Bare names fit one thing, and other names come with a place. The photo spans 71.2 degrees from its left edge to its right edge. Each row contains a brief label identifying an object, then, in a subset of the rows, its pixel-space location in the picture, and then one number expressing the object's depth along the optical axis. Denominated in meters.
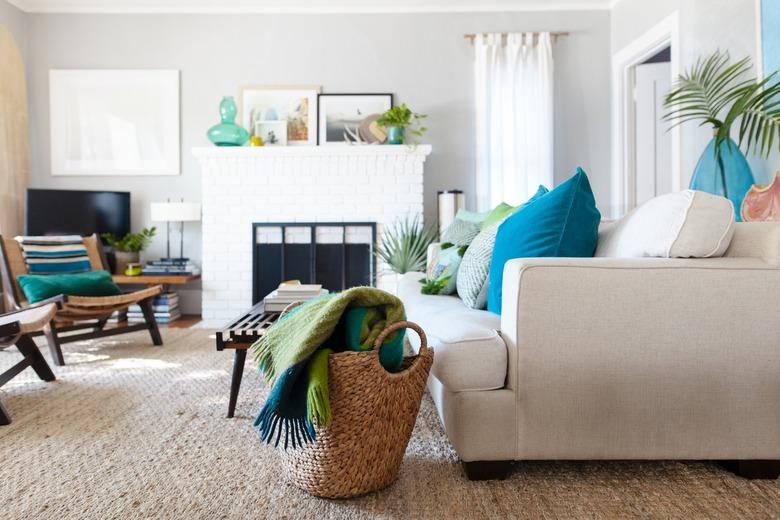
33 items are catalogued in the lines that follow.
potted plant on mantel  4.52
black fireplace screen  4.63
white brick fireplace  4.60
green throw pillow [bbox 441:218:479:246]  2.83
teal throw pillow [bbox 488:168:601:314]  1.74
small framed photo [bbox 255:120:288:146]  4.86
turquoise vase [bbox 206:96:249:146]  4.57
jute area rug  1.38
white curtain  4.79
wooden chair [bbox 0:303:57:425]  2.28
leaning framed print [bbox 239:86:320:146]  4.87
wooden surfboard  4.55
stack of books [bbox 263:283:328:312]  2.46
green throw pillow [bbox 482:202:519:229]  2.54
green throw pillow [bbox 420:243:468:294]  2.57
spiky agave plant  4.33
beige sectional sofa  1.50
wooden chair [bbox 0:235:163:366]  3.03
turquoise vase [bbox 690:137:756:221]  2.93
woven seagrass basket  1.34
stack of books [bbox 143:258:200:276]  4.60
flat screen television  4.51
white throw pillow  1.57
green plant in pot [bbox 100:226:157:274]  4.71
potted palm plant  2.80
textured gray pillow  2.12
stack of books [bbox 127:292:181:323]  4.56
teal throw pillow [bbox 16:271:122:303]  3.15
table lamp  4.47
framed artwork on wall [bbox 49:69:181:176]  4.92
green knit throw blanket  1.29
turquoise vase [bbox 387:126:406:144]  4.60
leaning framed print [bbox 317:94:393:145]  4.85
